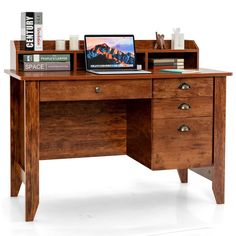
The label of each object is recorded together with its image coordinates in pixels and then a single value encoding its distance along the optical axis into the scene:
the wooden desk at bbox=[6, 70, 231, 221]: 4.10
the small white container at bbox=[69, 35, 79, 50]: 4.70
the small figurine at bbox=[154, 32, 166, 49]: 4.90
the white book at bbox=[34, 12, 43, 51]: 4.54
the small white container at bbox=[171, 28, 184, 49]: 4.93
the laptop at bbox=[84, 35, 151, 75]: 4.59
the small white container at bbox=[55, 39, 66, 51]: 4.67
